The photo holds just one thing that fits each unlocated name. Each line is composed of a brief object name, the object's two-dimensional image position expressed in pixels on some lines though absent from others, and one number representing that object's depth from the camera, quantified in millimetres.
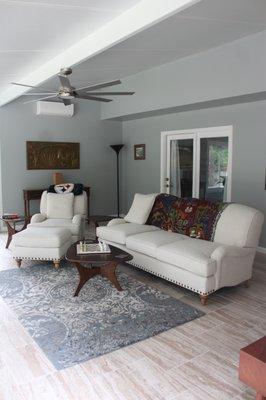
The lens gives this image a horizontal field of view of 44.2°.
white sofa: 3229
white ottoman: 4121
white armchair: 4896
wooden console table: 6477
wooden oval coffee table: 3295
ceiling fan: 3483
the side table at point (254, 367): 1760
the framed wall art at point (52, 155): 6664
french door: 5578
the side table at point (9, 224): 5129
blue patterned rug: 2543
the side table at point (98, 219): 5459
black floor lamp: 7407
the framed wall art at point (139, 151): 7200
